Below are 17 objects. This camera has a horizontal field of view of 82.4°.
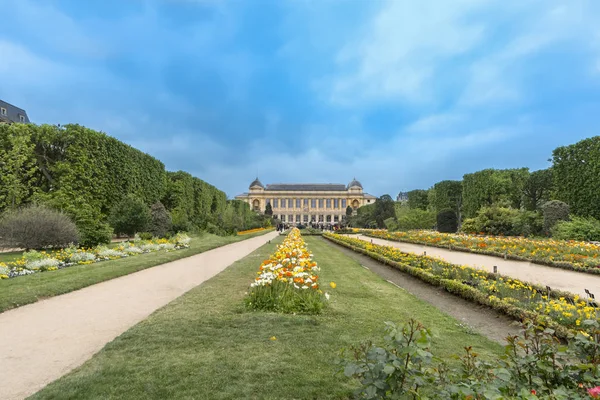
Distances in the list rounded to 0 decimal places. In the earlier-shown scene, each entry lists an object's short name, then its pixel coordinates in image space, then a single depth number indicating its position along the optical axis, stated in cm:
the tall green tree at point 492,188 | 3094
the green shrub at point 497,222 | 2253
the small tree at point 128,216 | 1812
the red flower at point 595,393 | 148
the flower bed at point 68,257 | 915
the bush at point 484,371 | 169
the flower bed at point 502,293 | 459
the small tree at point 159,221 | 2119
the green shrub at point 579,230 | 1692
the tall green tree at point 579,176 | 2044
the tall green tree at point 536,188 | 3525
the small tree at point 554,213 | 1964
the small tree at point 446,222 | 2912
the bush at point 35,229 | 1201
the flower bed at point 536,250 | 1009
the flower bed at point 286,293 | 543
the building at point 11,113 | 3691
